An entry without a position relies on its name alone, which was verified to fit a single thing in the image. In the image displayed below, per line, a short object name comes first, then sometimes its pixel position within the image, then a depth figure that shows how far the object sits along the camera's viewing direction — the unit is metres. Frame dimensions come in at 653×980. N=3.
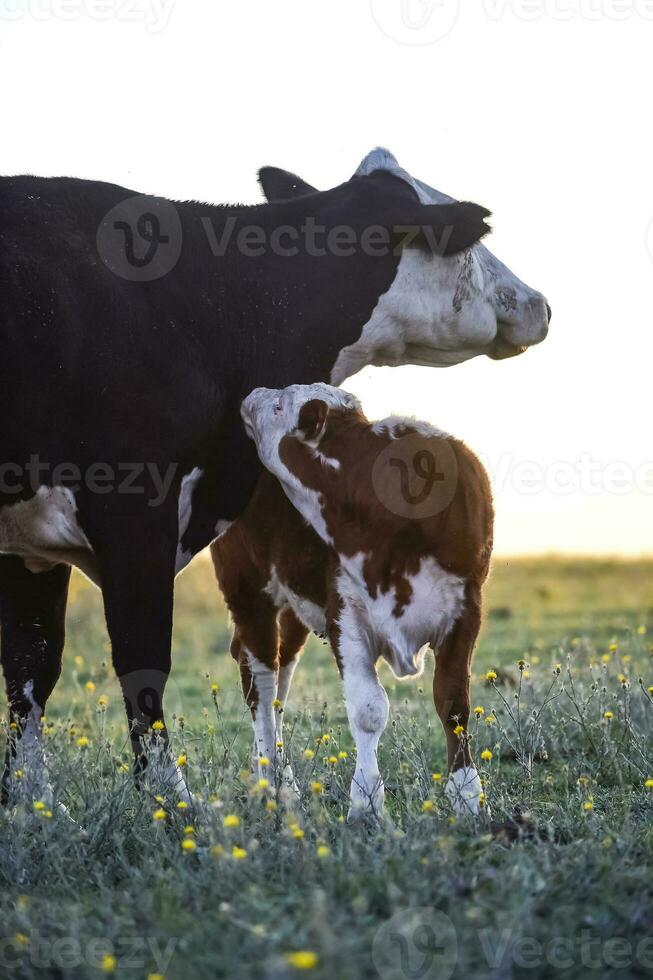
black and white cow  9.98
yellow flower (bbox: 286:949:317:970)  5.32
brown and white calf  10.15
